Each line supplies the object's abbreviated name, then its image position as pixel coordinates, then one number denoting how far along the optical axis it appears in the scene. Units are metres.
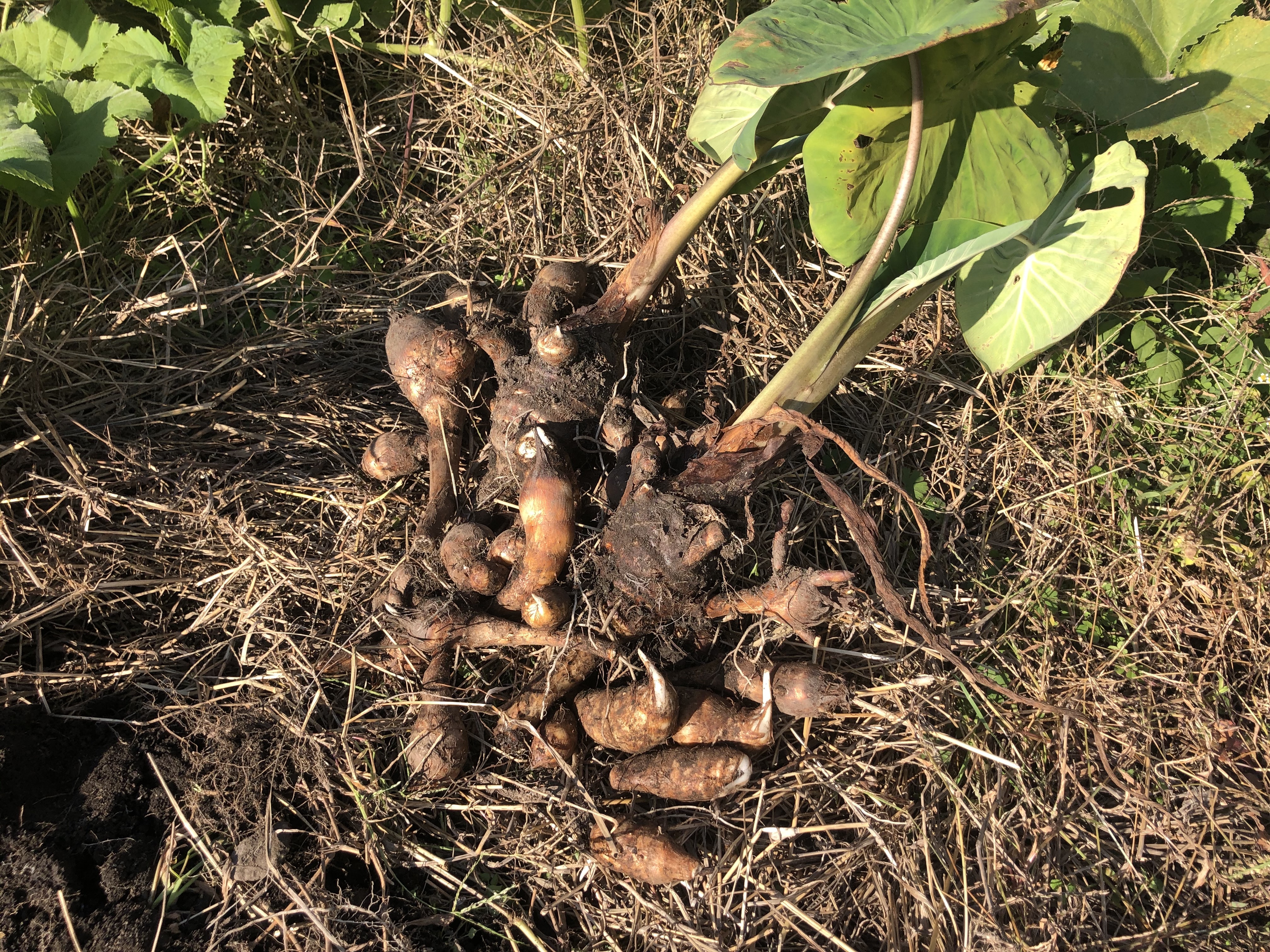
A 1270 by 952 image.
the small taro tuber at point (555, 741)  0.71
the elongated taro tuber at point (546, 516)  0.71
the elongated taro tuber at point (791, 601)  0.69
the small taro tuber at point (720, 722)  0.70
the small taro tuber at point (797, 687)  0.70
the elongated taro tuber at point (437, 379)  0.77
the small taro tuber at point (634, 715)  0.68
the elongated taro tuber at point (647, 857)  0.67
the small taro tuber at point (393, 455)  0.78
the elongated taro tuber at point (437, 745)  0.70
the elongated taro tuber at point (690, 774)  0.69
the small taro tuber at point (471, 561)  0.72
